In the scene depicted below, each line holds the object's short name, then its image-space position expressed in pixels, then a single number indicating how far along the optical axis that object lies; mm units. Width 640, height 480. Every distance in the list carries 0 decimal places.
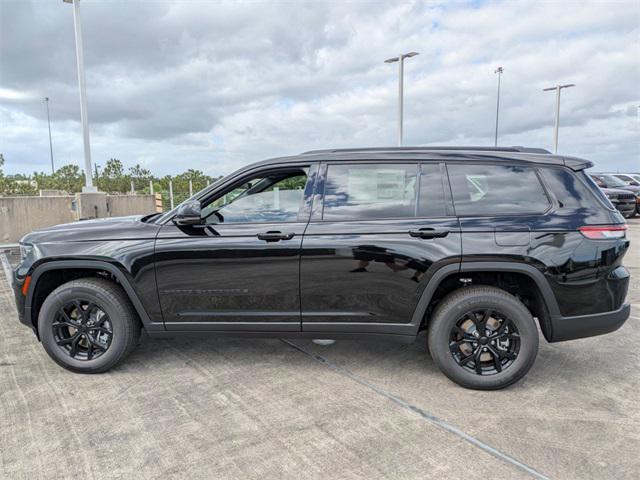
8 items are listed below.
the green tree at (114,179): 32969
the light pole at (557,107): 25875
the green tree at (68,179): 33356
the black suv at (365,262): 3168
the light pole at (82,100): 10633
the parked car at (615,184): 16750
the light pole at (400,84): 17672
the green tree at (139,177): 32875
